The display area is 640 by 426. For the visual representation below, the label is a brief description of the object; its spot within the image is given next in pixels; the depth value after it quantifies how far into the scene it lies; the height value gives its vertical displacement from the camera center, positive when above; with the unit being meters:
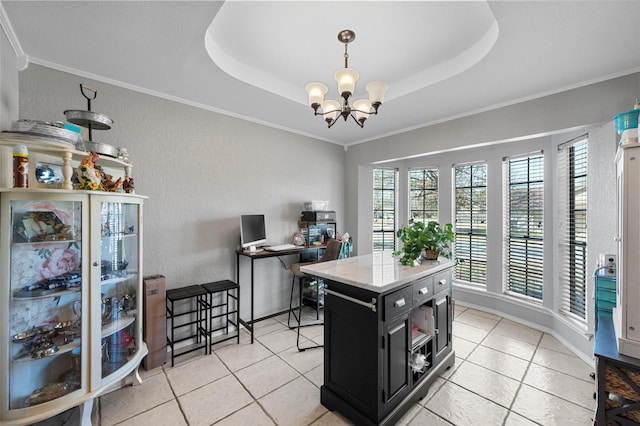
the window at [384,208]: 4.84 +0.08
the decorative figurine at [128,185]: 2.13 +0.22
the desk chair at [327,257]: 3.43 -0.60
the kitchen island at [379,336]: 1.70 -0.91
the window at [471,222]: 3.99 -0.15
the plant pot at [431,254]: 2.34 -0.38
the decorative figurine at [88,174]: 1.74 +0.26
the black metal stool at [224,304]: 2.81 -1.08
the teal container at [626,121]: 1.81 +0.66
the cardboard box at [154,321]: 2.43 -1.04
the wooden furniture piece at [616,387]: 1.30 -0.90
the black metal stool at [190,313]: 2.65 -1.09
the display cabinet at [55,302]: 1.53 -0.59
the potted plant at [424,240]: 2.27 -0.25
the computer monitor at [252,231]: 3.15 -0.24
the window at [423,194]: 4.51 +0.32
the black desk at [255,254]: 3.00 -0.50
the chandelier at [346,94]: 1.86 +0.92
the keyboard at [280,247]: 3.27 -0.46
